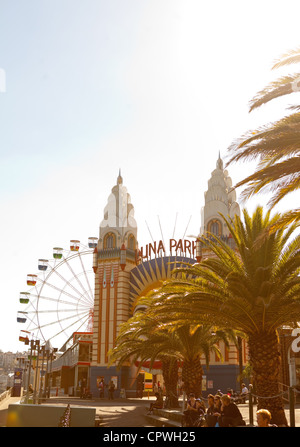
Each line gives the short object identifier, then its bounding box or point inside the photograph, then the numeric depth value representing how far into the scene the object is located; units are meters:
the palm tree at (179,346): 25.94
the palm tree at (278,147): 12.57
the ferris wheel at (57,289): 58.66
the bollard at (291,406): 14.32
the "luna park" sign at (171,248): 51.34
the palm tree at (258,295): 16.47
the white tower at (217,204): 50.38
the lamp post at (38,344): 39.67
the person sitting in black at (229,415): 13.64
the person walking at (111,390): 44.67
